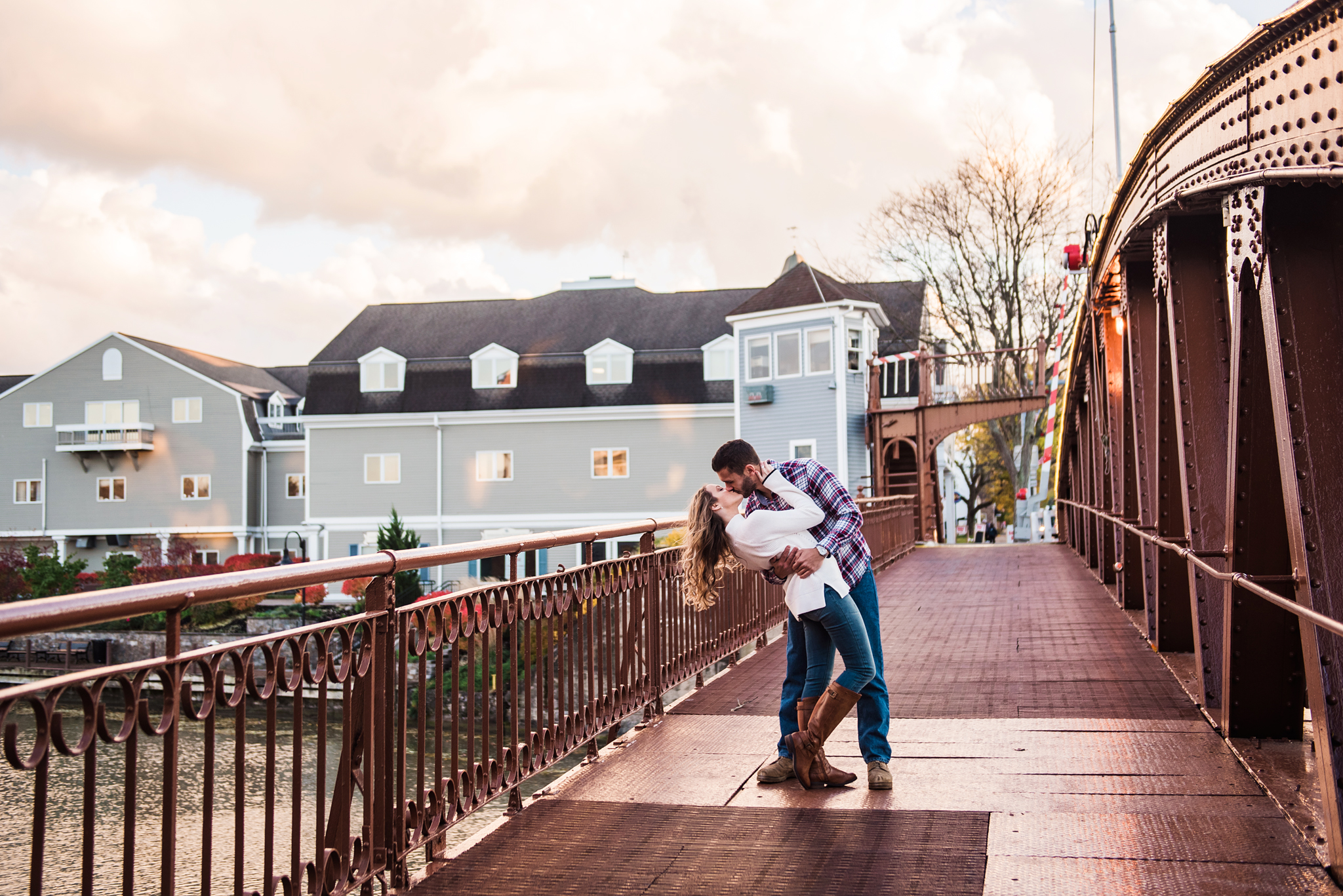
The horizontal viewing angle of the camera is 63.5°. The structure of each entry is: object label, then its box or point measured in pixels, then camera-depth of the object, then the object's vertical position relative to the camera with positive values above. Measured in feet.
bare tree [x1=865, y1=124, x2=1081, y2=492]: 104.27 +22.88
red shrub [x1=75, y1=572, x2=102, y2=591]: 110.83 -8.99
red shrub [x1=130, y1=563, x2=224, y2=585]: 108.78 -8.17
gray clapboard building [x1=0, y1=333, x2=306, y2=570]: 138.72 +4.96
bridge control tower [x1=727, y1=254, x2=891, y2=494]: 103.19 +11.08
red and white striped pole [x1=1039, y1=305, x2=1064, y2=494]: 63.72 +4.34
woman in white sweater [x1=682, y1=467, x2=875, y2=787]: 15.42 -1.59
